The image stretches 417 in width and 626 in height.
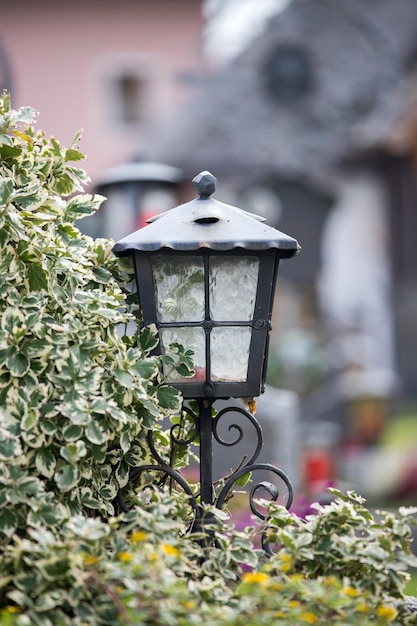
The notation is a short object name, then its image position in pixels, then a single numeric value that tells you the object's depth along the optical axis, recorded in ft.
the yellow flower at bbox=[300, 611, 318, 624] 15.23
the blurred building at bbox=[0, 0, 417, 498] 135.33
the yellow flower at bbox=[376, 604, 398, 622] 17.02
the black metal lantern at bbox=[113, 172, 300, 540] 20.68
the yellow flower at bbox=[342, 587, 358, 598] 16.47
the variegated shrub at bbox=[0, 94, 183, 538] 18.29
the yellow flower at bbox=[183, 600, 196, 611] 15.47
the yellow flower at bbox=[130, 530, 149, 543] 16.56
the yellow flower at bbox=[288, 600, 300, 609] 16.06
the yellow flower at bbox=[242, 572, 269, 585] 16.10
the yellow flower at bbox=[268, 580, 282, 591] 16.06
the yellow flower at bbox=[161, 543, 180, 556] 16.56
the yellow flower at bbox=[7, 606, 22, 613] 15.94
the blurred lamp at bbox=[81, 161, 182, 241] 50.11
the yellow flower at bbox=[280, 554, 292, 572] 18.21
